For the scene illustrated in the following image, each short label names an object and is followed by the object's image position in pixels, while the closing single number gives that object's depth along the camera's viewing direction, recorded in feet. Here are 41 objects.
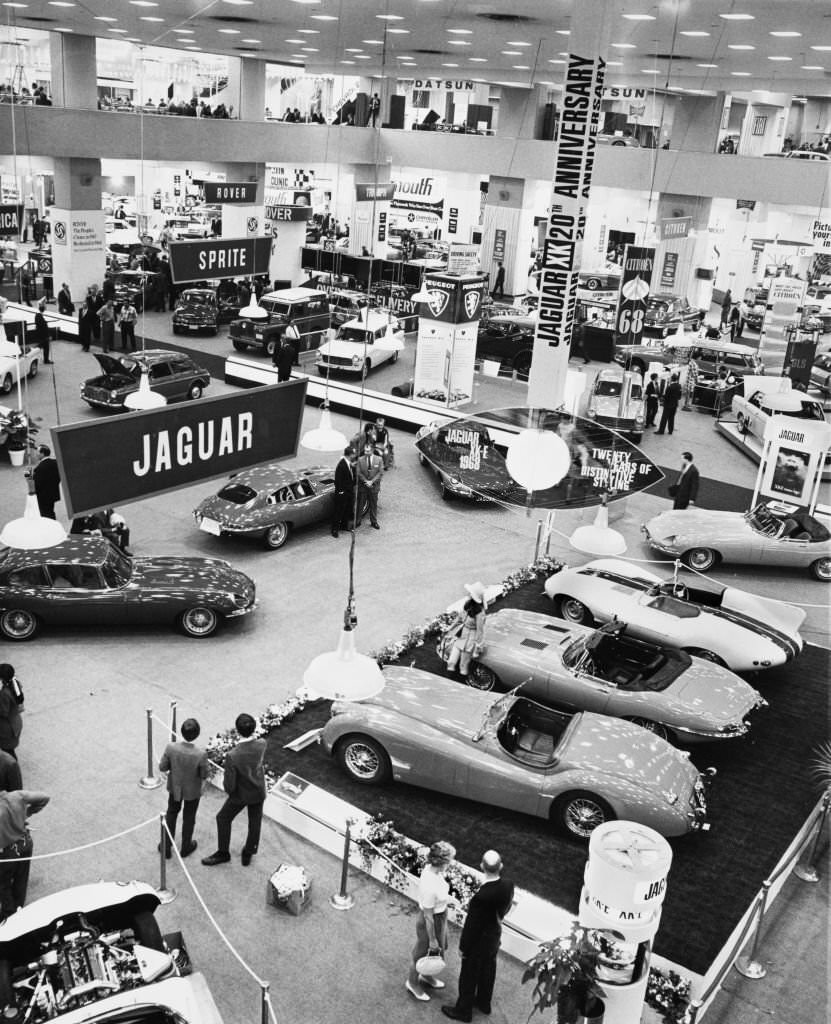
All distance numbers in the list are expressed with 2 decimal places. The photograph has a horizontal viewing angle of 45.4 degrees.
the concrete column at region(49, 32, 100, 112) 89.56
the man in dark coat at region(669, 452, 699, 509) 53.93
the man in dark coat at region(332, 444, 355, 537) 49.70
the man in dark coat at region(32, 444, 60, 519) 46.10
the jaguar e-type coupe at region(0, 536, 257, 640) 37.96
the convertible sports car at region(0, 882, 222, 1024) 18.42
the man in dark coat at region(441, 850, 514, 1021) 21.52
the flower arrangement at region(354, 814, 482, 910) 25.86
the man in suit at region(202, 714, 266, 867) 26.08
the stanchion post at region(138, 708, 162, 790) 29.76
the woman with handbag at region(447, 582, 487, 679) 35.06
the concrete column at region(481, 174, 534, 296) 119.24
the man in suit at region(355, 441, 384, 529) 50.34
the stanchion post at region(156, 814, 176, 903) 25.25
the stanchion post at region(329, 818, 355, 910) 25.57
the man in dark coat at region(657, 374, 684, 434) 71.41
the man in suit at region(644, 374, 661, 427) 74.08
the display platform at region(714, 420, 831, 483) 70.13
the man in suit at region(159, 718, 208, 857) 26.04
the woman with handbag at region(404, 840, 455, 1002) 22.53
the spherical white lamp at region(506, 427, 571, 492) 27.75
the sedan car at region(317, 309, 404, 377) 81.66
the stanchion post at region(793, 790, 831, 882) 28.60
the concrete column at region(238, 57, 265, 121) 108.27
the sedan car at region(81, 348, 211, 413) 66.69
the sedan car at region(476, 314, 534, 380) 90.68
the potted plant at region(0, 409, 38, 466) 55.88
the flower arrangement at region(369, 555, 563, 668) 38.06
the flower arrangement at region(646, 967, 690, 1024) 22.54
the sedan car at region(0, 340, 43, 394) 67.56
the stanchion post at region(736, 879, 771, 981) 24.54
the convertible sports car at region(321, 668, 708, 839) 28.17
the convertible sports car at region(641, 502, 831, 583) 49.55
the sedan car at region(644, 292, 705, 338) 102.12
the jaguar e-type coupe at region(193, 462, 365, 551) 47.14
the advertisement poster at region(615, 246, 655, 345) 78.02
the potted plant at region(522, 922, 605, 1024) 19.90
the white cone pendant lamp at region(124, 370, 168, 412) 39.52
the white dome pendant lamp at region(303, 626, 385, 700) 20.15
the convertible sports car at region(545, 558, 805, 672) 37.99
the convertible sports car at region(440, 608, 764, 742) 32.81
